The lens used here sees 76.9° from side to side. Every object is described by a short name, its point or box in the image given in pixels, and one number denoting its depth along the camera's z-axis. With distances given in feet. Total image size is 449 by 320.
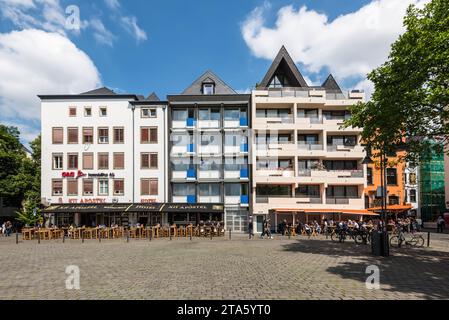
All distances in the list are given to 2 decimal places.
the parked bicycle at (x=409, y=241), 56.34
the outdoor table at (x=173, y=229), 81.42
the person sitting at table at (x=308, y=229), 78.15
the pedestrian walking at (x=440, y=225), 96.78
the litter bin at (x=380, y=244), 45.70
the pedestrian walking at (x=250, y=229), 80.98
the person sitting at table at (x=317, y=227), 85.05
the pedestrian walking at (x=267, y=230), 79.82
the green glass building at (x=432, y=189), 164.86
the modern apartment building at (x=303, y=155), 99.25
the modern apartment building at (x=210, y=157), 99.60
